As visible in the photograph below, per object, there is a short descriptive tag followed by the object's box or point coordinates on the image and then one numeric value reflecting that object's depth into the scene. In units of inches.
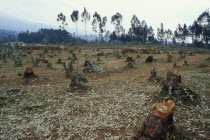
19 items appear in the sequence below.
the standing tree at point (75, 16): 2827.3
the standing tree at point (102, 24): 3219.7
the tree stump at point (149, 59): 824.3
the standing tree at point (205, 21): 2369.6
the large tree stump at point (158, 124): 195.3
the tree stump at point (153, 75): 473.4
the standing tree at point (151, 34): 3358.8
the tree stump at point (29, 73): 507.8
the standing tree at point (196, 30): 2534.4
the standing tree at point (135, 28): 3085.6
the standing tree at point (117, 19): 3255.9
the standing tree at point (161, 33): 3371.1
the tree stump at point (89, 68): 634.2
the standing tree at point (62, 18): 2766.5
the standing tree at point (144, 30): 3120.1
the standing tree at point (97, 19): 3065.5
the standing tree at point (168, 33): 3437.5
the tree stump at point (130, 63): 698.3
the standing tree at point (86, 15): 2915.8
